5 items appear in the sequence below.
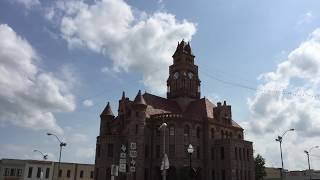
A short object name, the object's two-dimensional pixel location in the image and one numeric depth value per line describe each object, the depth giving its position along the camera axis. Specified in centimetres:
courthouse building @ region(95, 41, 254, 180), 6888
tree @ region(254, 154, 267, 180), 8813
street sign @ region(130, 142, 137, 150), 6778
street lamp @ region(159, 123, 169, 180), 3533
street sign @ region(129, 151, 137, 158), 6744
